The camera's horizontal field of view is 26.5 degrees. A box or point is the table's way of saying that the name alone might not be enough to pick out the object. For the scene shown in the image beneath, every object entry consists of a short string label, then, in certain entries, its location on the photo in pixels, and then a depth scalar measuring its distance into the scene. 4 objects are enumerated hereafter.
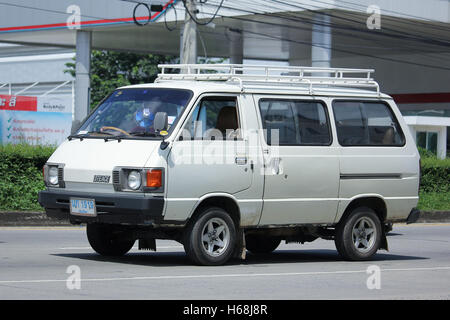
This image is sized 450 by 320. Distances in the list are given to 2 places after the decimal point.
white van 10.29
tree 52.69
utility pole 23.62
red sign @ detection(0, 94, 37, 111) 33.66
